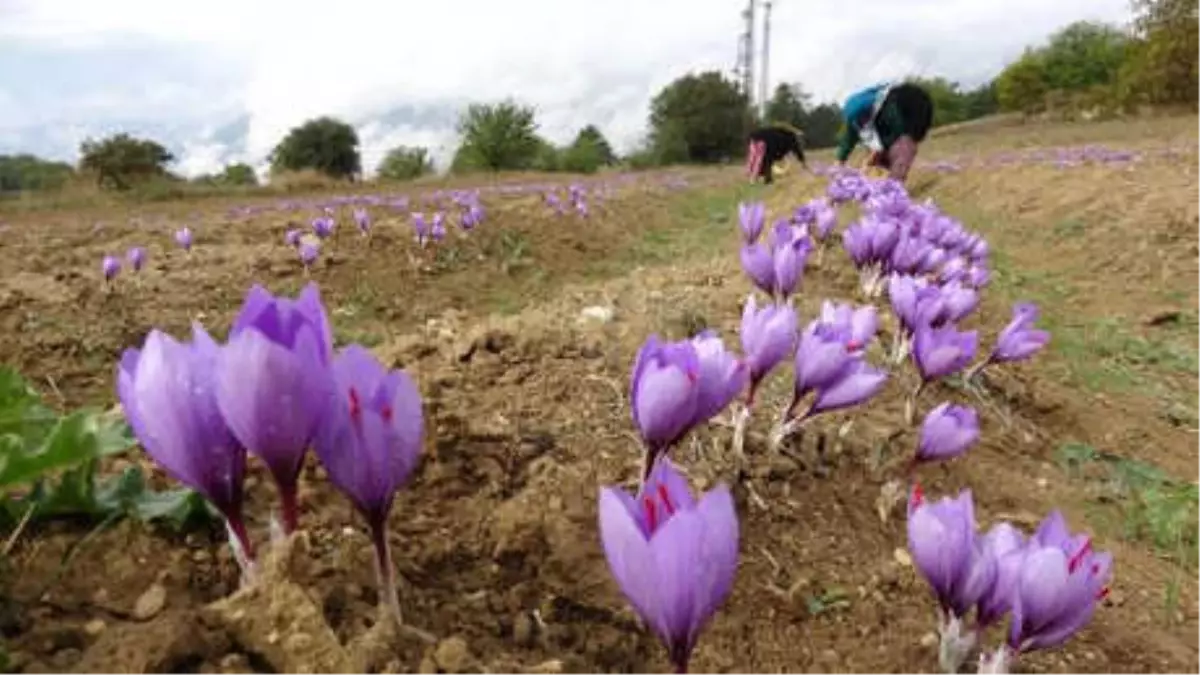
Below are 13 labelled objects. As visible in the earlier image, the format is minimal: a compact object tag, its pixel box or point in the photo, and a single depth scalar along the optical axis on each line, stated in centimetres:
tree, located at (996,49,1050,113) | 5731
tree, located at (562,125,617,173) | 4503
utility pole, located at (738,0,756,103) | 5453
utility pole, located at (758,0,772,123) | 5497
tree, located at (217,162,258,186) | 2962
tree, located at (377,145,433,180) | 3941
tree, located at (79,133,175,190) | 2648
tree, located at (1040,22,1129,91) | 6131
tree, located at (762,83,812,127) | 6531
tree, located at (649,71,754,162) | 5125
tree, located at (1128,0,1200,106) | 3634
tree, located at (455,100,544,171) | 3844
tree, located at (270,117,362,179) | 3941
